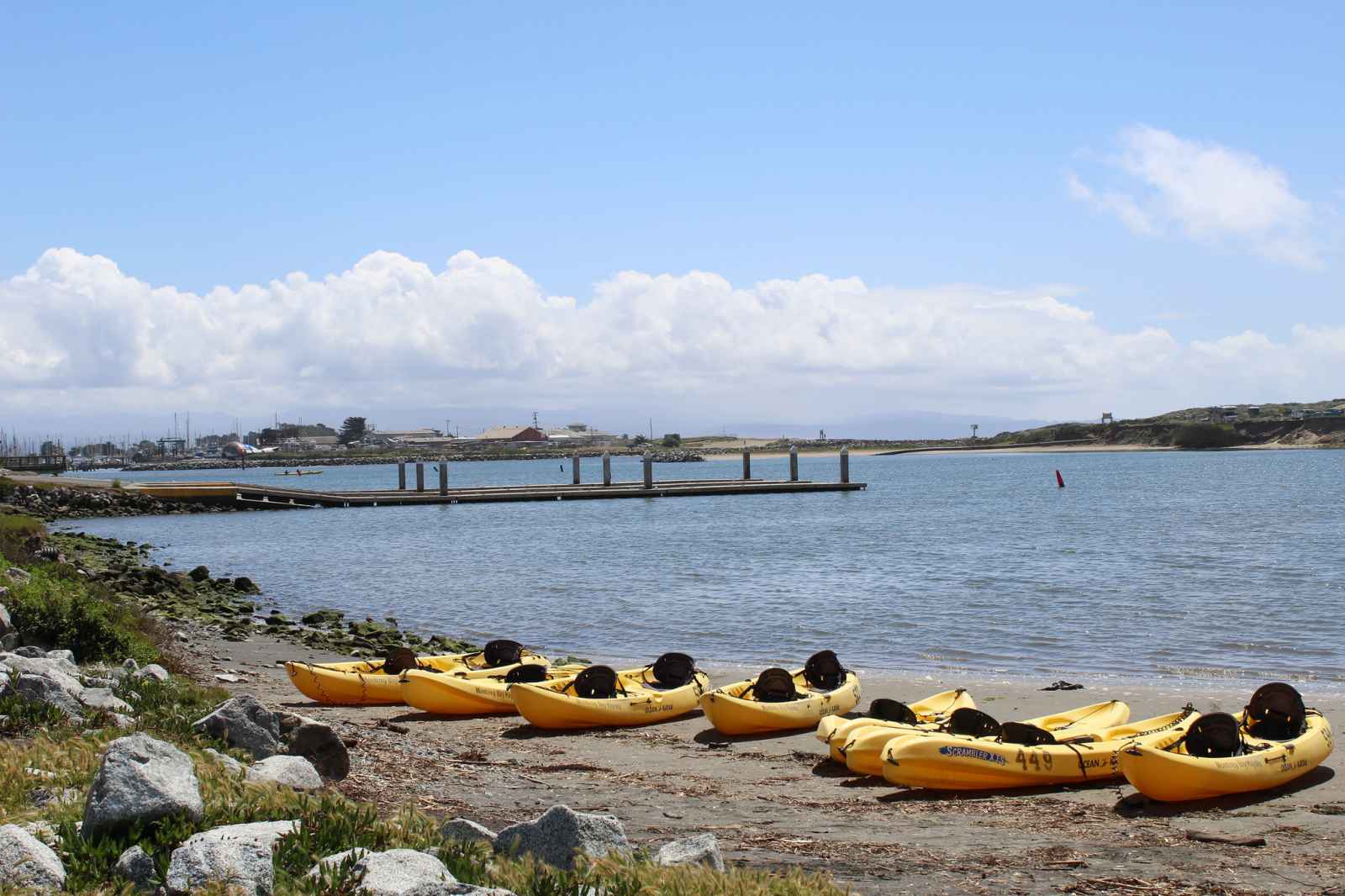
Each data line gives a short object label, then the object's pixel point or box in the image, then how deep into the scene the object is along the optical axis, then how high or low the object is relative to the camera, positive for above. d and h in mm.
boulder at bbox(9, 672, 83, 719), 9938 -1964
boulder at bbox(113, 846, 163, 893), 5906 -2035
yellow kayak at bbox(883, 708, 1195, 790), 11008 -2935
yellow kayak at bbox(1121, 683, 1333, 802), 10398 -2833
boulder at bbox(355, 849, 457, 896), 5559 -1998
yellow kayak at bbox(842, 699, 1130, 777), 11492 -2982
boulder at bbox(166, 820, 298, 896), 5727 -1971
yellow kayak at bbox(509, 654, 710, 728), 14523 -3089
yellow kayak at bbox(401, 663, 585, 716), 15570 -3132
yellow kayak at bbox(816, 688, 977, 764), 12195 -2925
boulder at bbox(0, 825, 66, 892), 5723 -1956
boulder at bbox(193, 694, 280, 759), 9281 -2131
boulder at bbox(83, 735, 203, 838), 6215 -1764
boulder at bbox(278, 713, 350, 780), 9625 -2342
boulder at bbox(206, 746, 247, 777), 8023 -2108
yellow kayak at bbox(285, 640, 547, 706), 16281 -3089
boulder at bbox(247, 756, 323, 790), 8102 -2190
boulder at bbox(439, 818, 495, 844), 6703 -2126
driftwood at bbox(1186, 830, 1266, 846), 9273 -3092
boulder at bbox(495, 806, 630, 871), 6496 -2122
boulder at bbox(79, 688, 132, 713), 10398 -2162
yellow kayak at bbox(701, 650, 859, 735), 13953 -3031
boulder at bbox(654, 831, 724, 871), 6309 -2145
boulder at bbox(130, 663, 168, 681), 12710 -2333
